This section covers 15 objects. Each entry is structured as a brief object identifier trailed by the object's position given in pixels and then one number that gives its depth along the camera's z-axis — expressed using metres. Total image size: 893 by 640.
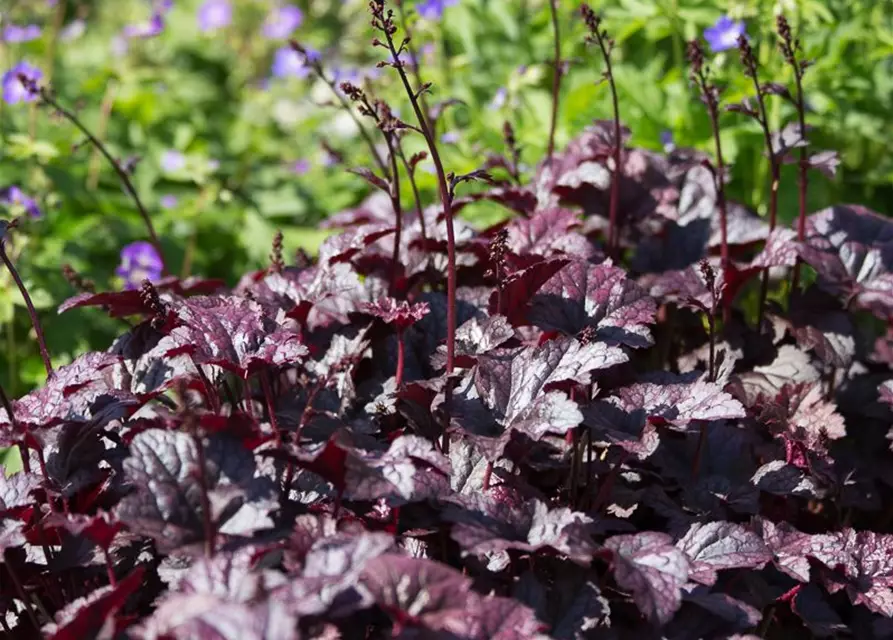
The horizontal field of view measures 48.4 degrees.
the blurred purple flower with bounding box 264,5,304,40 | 5.21
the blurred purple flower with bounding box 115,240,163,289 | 3.26
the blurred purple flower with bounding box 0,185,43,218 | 3.22
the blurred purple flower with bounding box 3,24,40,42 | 4.15
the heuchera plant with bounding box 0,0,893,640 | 1.45
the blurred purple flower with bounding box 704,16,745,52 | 2.93
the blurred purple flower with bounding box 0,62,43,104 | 3.69
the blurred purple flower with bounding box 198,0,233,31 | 5.57
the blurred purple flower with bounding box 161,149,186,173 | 4.23
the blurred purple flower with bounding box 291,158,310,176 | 4.73
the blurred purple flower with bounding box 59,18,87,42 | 4.34
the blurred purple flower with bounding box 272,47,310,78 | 5.03
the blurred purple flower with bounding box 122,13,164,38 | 4.03
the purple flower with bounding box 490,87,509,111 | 3.40
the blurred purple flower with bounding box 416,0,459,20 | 3.62
